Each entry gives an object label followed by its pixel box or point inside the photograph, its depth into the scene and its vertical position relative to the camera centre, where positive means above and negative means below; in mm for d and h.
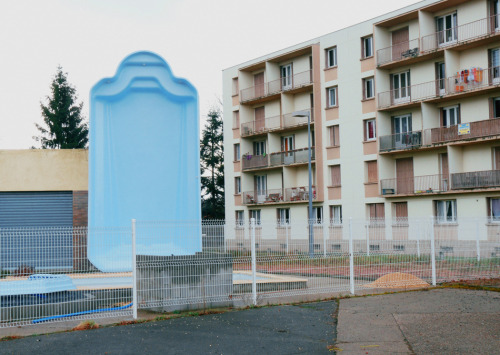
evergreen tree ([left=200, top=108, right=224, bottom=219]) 63719 +5184
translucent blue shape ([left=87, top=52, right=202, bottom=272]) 20000 +2418
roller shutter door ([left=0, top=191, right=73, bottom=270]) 10523 -530
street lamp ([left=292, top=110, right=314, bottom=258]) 31000 +5027
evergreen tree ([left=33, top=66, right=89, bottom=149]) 60094 +9860
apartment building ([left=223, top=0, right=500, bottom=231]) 32438 +5855
